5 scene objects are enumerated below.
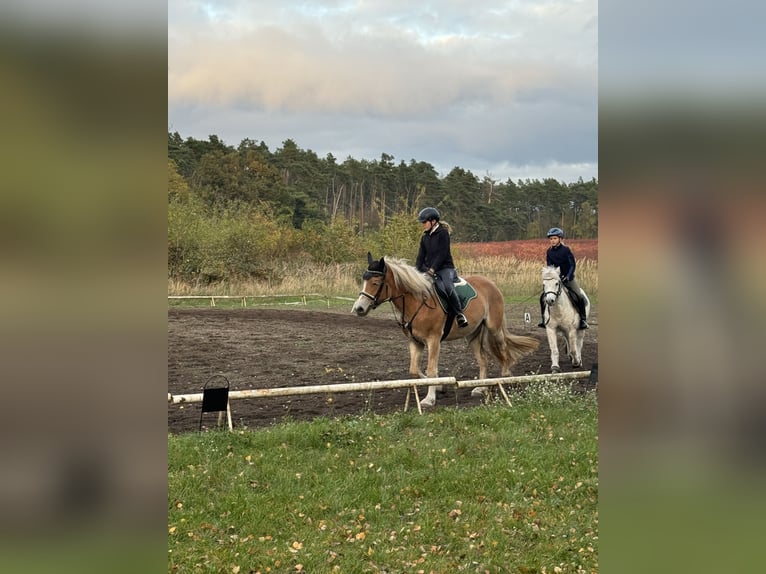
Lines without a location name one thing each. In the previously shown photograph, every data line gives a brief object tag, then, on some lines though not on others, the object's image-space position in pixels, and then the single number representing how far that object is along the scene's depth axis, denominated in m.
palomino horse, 7.03
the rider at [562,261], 8.41
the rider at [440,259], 7.40
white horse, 8.30
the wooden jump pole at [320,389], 5.72
